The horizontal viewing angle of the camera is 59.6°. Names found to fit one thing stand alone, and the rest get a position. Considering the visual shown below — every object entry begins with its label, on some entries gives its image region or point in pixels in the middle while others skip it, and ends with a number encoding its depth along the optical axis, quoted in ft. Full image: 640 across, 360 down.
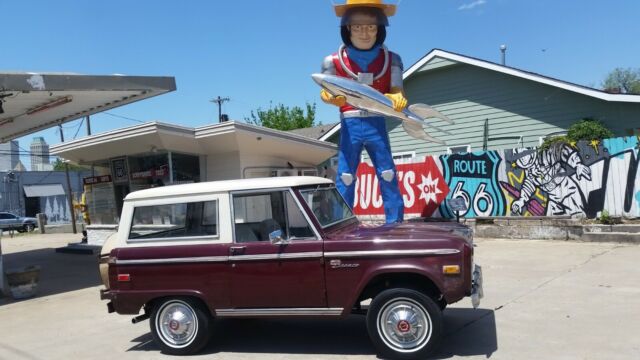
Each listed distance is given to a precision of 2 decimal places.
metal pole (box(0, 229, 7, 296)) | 33.71
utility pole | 169.02
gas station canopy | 31.04
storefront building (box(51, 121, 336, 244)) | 44.65
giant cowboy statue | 32.89
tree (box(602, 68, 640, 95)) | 184.55
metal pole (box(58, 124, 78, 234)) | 92.08
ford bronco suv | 16.60
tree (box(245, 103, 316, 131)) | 146.30
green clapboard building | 48.01
